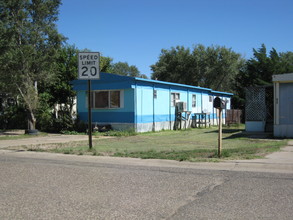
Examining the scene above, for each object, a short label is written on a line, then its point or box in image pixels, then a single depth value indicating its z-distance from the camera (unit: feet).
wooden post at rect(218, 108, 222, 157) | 33.19
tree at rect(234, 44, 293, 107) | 100.73
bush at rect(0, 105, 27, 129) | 84.79
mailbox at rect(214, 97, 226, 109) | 32.90
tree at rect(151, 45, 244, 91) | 160.45
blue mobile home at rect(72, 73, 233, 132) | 66.85
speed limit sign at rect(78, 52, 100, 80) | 39.99
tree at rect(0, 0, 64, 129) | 64.54
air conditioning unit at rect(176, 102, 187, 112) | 78.74
